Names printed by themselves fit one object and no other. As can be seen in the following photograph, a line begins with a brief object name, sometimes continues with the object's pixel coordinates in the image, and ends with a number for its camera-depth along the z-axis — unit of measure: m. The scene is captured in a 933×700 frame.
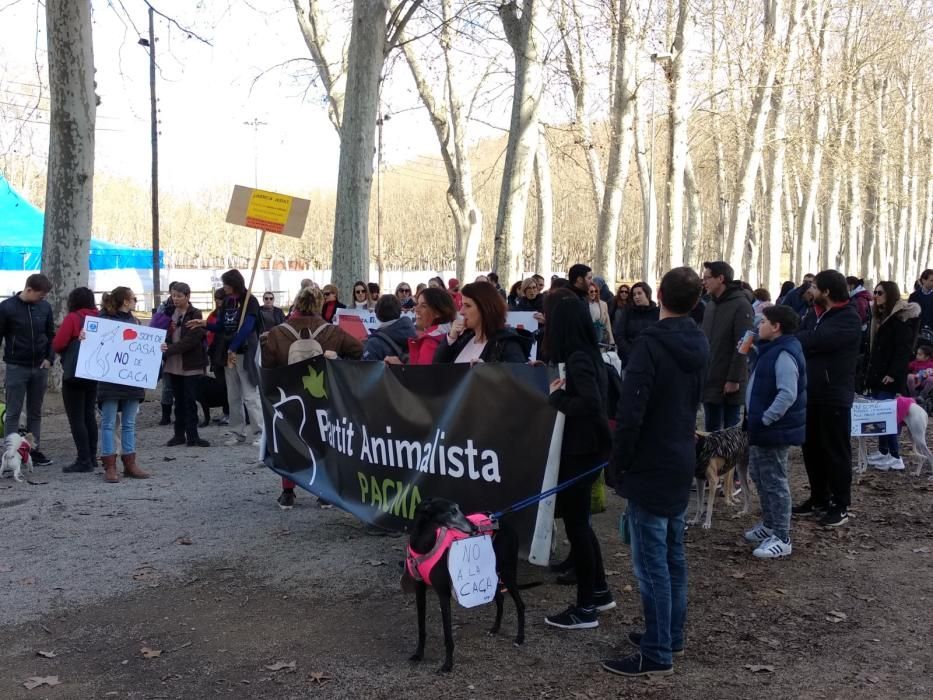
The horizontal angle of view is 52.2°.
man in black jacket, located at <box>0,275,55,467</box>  9.88
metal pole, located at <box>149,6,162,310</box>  30.42
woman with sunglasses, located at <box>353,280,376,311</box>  15.74
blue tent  33.56
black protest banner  5.86
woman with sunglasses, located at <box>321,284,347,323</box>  13.91
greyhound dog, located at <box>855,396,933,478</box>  9.70
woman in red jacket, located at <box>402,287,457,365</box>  6.91
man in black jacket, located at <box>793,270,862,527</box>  7.48
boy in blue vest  6.79
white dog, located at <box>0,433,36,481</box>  9.40
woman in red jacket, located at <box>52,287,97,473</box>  9.52
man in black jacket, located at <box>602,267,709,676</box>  4.66
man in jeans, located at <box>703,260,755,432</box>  8.52
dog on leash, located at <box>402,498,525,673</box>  4.79
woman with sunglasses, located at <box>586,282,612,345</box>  12.77
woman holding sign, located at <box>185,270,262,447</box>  11.23
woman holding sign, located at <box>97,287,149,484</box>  9.45
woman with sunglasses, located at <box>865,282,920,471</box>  9.77
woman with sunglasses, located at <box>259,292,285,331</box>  12.11
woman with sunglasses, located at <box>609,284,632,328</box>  13.66
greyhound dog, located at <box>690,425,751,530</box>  7.49
